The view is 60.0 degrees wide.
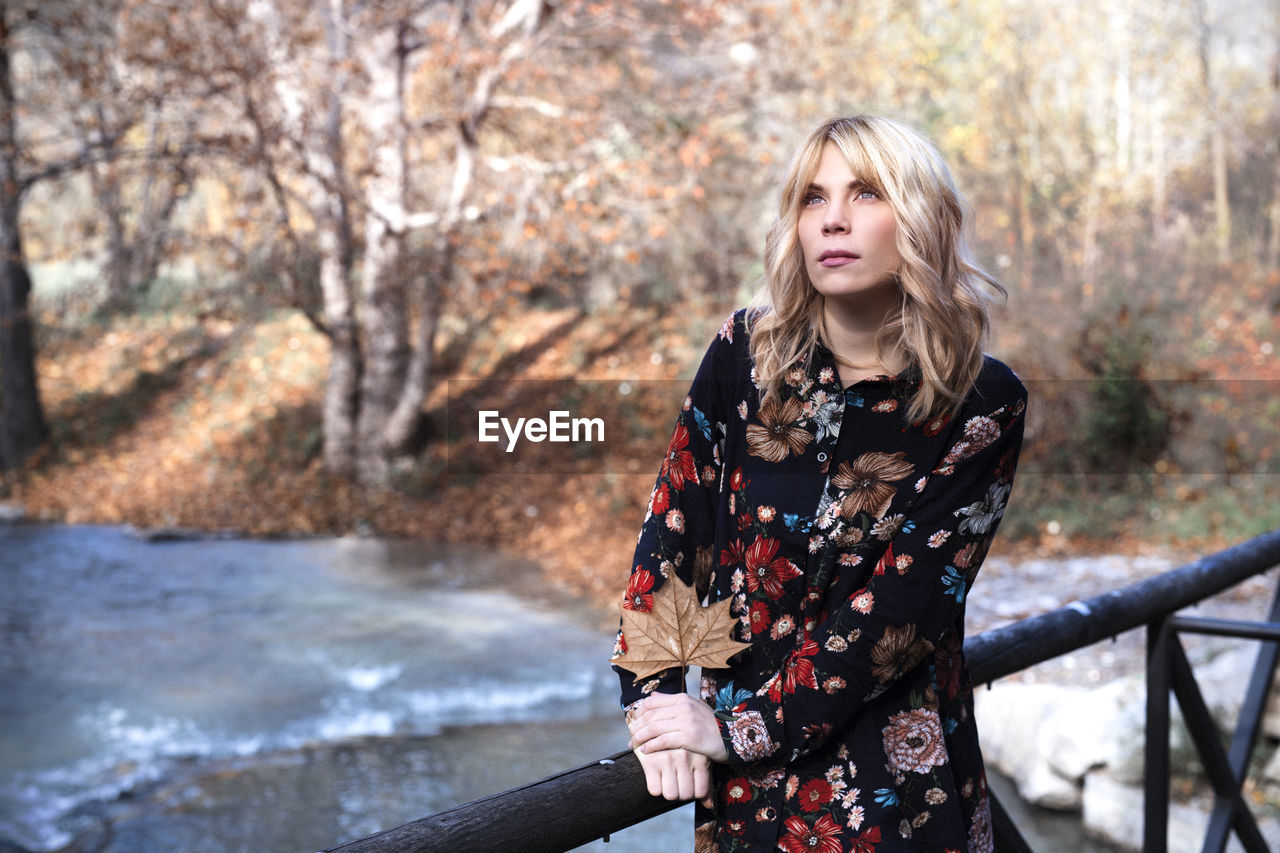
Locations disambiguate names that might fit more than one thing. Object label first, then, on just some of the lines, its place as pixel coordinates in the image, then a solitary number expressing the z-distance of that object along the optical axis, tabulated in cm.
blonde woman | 132
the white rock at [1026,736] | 512
